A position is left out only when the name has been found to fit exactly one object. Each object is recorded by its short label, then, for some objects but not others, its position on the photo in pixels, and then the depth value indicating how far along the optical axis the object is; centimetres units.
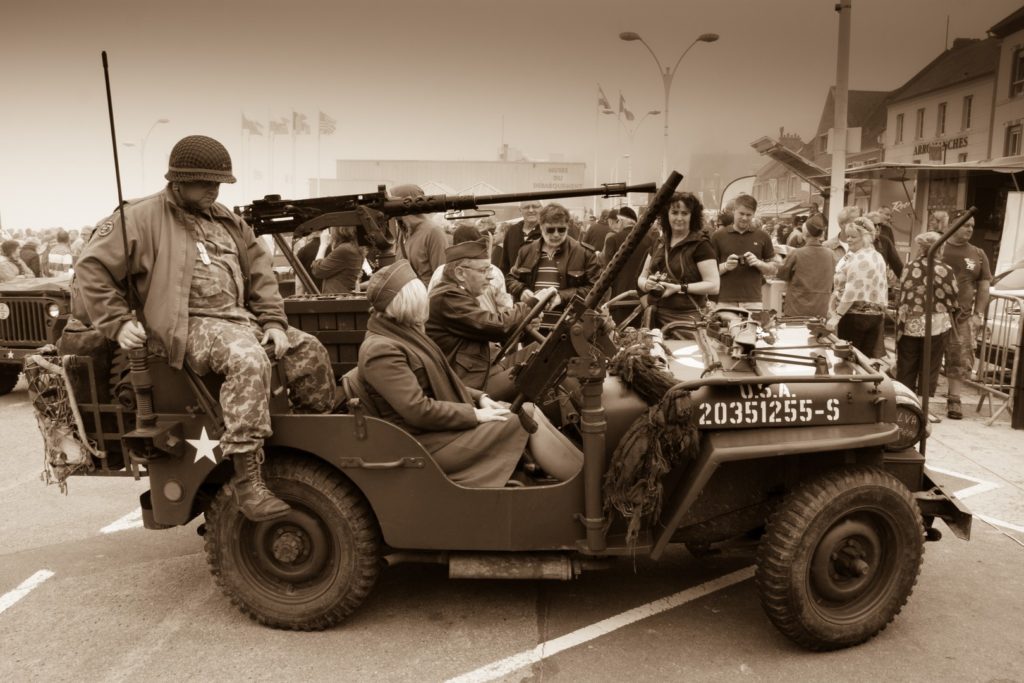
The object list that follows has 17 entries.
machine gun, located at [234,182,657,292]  548
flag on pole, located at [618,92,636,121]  3090
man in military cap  485
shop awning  1255
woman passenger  380
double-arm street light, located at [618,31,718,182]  1894
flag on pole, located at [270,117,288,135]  3979
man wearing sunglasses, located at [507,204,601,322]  689
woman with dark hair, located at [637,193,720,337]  613
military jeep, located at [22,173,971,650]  357
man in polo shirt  742
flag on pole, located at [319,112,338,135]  3675
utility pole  1241
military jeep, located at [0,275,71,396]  919
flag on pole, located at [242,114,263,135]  3857
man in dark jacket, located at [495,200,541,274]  823
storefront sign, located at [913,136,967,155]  2598
